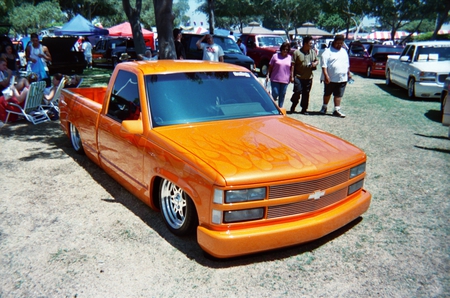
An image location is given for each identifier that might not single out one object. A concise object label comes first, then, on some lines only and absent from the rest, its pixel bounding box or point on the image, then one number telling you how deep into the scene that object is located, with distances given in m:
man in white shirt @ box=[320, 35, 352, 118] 8.88
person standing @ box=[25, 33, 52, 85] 10.89
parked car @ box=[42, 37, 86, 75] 17.77
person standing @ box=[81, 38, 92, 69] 23.48
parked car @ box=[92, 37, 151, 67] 20.73
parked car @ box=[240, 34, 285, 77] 18.30
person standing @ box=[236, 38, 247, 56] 17.97
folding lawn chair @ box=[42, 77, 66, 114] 9.41
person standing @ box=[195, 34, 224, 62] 10.74
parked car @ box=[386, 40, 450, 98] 11.38
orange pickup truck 3.08
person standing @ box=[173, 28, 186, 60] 13.65
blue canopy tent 25.59
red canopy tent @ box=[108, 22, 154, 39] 28.97
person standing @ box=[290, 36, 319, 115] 9.00
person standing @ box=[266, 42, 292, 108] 8.79
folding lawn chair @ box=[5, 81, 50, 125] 8.61
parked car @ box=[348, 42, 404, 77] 17.86
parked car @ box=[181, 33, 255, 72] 15.35
